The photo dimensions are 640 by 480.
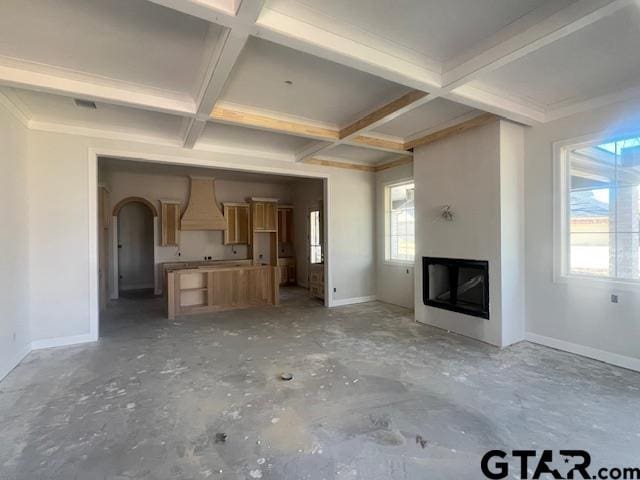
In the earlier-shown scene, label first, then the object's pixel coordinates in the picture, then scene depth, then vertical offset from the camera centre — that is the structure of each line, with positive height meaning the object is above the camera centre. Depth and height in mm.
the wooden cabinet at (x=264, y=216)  8469 +623
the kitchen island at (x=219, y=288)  5527 -953
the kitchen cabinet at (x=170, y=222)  7676 +430
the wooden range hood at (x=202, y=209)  7711 +759
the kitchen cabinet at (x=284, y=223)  9242 +465
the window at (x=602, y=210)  3260 +288
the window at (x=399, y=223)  5898 +293
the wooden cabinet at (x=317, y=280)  7051 -979
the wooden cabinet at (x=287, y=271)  9188 -962
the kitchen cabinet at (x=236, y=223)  8344 +430
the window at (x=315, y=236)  8297 +56
